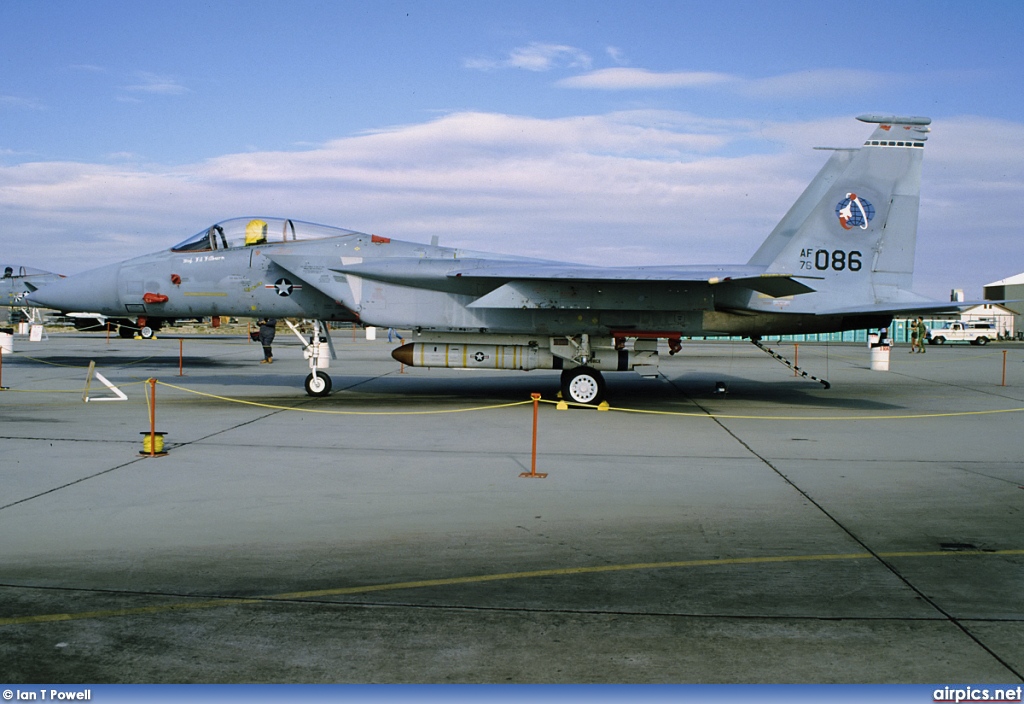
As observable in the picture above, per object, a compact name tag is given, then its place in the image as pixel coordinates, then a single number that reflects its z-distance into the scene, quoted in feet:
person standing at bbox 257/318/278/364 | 78.24
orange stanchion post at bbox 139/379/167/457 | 30.17
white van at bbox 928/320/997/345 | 164.35
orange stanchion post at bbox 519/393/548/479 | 27.61
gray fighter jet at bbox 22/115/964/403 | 46.09
